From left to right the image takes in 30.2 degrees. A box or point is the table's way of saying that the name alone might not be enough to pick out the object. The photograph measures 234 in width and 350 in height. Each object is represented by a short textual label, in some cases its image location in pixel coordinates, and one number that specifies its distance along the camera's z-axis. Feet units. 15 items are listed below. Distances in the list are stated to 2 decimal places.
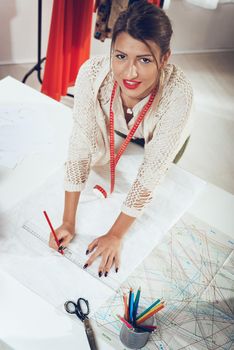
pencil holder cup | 3.04
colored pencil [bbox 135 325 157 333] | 3.05
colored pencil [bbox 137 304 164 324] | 3.01
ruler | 3.52
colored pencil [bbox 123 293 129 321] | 3.06
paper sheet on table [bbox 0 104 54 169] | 4.44
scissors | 3.16
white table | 3.12
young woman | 3.47
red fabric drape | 6.67
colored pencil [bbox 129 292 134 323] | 3.06
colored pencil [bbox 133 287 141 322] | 3.05
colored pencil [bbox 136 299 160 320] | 3.03
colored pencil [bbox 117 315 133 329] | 3.04
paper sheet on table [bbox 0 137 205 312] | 3.44
